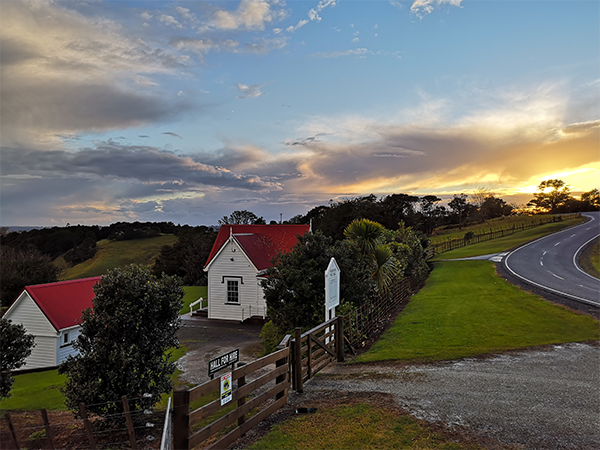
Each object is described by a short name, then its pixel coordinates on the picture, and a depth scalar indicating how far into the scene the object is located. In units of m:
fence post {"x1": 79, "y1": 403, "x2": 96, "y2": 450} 7.01
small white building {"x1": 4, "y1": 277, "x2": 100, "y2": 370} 19.08
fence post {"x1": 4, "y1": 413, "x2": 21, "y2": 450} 6.92
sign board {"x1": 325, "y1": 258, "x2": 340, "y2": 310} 12.13
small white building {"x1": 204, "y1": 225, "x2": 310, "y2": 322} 24.80
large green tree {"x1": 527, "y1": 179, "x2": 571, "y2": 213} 127.38
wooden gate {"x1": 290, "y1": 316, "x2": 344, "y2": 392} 8.74
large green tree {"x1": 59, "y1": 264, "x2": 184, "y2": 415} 8.59
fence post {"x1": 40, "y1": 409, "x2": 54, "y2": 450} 6.86
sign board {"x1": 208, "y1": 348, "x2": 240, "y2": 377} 6.24
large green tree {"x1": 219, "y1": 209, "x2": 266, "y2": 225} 72.38
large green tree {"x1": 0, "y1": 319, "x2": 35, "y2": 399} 12.25
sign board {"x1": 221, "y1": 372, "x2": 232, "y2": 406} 5.88
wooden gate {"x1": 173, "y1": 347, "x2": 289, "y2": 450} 5.18
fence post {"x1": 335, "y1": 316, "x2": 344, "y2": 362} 11.96
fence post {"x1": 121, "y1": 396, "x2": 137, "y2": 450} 6.73
